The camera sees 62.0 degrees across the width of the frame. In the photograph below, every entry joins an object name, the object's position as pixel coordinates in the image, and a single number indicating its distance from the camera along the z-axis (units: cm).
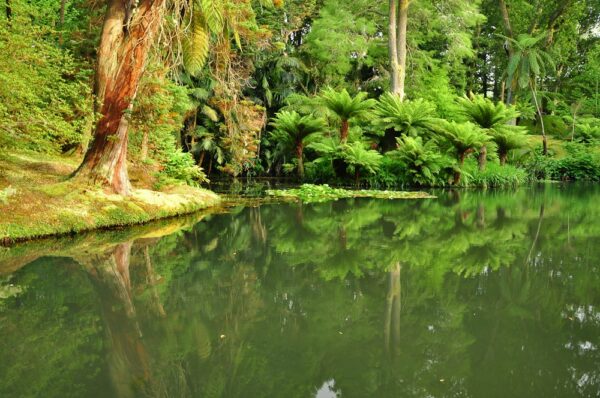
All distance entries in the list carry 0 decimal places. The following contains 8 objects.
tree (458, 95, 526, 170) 1611
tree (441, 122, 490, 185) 1475
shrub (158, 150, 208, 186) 1090
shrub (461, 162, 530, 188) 1591
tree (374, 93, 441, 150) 1577
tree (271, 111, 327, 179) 1655
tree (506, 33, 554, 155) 2097
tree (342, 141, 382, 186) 1471
